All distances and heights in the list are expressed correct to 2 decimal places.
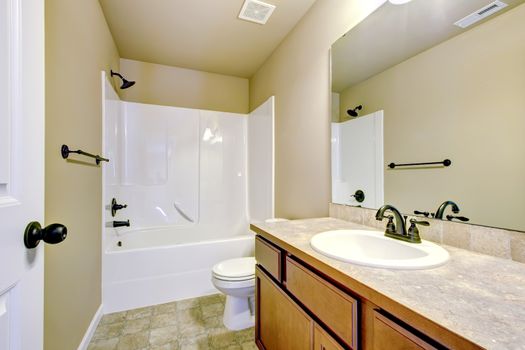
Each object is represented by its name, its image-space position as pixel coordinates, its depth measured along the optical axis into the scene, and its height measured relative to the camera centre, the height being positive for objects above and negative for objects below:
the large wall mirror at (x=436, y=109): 0.83 +0.30
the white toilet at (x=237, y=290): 1.68 -0.82
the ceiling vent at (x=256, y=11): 1.81 +1.32
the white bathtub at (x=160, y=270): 1.96 -0.82
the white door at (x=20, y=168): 0.51 +0.02
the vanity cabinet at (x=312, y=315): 0.58 -0.45
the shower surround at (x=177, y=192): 2.04 -0.19
